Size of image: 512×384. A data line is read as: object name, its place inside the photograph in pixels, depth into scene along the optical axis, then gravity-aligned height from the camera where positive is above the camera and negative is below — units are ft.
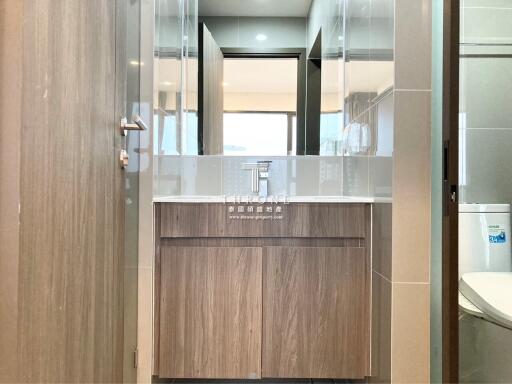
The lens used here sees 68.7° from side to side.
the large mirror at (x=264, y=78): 6.88 +2.16
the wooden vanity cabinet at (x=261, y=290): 5.07 -1.32
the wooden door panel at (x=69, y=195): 2.36 -0.02
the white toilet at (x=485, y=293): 4.42 -1.17
